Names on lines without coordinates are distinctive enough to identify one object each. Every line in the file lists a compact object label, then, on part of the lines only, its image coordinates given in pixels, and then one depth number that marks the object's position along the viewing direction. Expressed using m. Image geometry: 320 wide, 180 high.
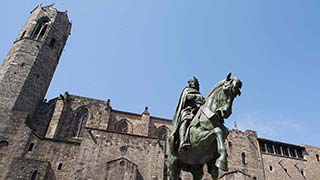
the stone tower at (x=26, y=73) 22.54
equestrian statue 5.68
